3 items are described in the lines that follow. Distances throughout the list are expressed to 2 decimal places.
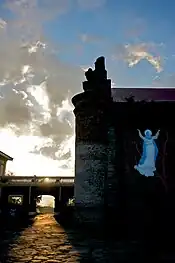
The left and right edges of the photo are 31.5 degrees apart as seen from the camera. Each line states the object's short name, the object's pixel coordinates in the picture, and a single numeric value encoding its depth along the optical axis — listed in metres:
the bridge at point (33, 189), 27.44
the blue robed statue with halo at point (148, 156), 12.02
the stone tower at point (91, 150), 11.94
